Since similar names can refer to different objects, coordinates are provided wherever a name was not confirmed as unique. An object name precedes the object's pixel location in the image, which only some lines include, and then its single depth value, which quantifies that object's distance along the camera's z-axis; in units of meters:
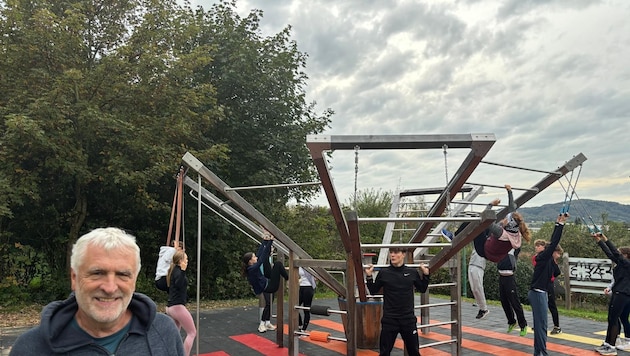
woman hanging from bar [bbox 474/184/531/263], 5.16
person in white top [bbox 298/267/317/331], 7.30
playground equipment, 3.95
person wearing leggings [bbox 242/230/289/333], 6.16
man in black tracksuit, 4.66
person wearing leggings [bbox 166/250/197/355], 5.21
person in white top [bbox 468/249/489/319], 7.46
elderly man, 1.57
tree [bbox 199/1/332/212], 12.62
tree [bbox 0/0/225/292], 9.10
